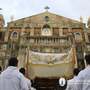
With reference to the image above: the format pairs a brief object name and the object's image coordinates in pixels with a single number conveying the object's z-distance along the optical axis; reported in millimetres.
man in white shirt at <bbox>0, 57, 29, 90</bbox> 1760
